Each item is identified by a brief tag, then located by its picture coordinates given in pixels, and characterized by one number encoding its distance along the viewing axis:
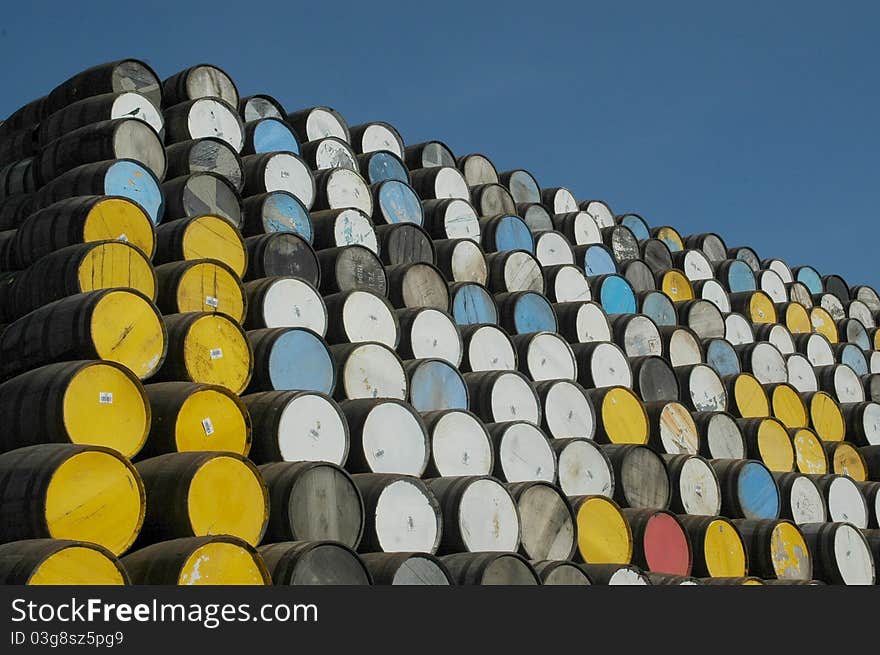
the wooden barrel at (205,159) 9.57
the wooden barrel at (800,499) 10.68
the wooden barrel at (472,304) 10.20
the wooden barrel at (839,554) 10.17
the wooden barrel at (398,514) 7.10
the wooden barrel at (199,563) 5.60
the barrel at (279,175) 10.07
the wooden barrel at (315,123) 11.57
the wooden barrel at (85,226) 7.89
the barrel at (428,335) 9.23
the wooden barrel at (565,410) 9.61
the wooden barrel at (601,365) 10.58
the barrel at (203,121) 10.13
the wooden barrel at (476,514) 7.55
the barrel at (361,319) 8.77
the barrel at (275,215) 9.55
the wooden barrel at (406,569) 6.52
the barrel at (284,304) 8.32
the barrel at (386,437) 7.72
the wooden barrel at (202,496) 6.15
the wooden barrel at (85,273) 7.28
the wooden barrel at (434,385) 8.74
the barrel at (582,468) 9.03
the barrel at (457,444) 8.19
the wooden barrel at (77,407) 6.15
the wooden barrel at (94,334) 6.77
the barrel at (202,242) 8.42
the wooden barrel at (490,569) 6.95
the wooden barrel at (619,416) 10.00
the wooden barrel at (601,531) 8.52
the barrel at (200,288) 7.84
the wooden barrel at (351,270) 9.38
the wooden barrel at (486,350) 9.69
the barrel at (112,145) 9.10
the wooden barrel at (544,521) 8.10
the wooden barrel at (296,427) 7.21
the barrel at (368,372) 8.22
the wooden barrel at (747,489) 10.21
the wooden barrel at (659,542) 8.80
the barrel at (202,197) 8.99
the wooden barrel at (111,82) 10.27
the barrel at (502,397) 9.20
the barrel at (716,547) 9.19
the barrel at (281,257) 8.91
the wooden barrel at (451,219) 11.38
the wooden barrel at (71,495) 5.62
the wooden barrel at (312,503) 6.64
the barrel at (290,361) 7.74
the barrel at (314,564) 6.03
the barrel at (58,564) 5.08
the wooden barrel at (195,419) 6.66
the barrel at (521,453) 8.65
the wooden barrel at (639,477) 9.33
